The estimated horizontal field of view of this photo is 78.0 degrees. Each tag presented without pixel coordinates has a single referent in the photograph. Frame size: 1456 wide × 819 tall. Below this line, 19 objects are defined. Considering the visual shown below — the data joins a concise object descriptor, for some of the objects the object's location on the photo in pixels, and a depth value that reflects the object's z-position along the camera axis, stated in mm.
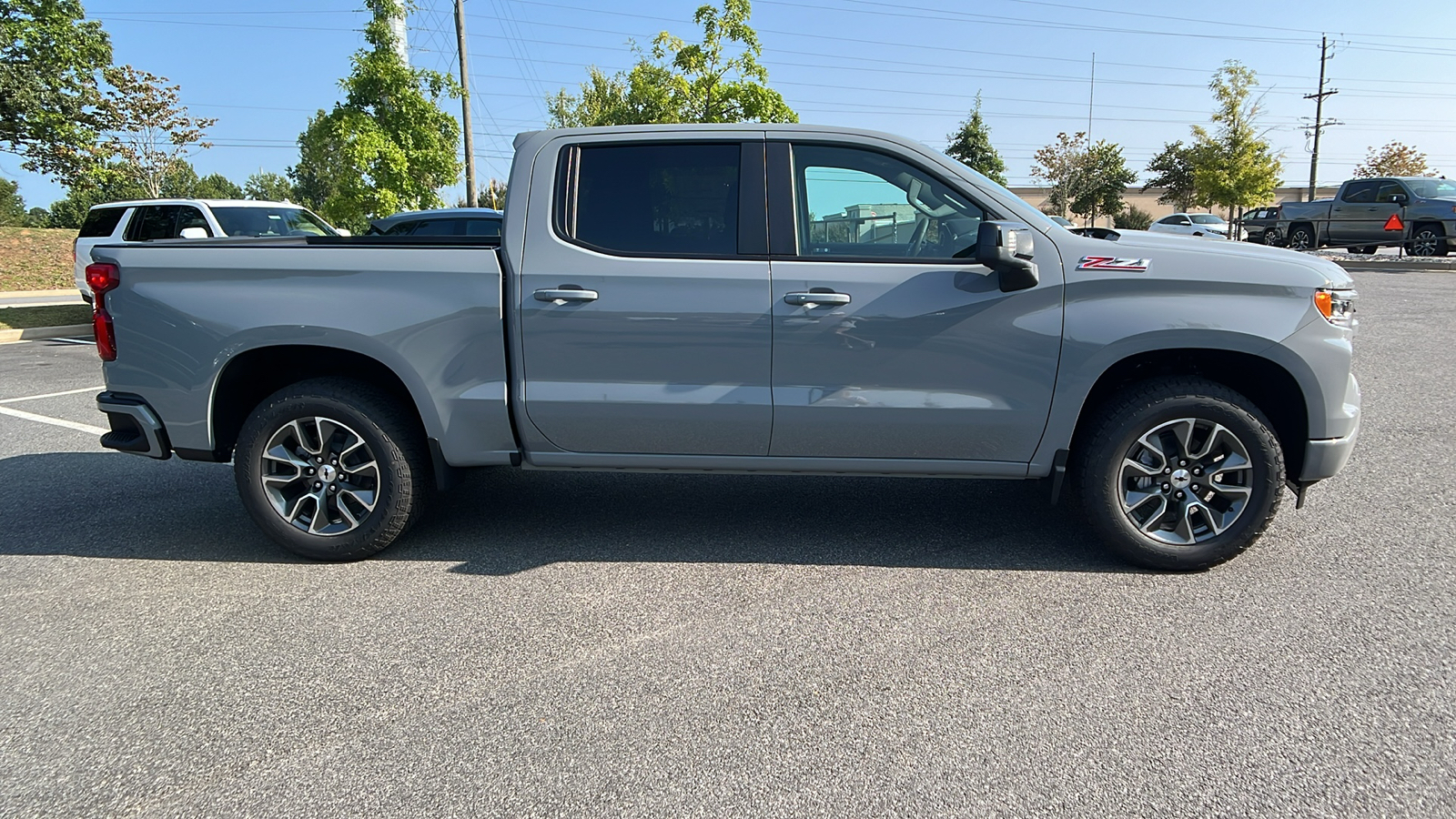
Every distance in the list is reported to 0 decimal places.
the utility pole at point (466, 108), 22719
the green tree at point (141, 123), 25684
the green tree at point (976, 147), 53906
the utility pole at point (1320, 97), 51719
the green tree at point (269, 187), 84688
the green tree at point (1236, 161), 39344
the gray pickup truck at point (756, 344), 3803
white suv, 12859
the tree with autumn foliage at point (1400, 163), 53656
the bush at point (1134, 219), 47672
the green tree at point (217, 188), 70912
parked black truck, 22750
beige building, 66500
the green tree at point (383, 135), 15359
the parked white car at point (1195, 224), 32531
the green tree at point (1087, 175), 54219
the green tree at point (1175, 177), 53806
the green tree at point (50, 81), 21453
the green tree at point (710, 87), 19656
